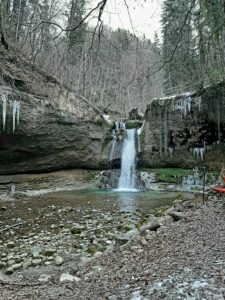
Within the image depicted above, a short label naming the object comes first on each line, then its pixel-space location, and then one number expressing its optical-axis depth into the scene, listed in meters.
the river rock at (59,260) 4.86
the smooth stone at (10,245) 5.74
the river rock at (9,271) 4.62
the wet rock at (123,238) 5.30
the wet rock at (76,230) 6.56
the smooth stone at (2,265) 4.84
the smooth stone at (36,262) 4.89
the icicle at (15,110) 12.04
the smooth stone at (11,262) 4.91
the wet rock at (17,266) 4.75
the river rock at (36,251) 5.24
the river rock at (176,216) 6.25
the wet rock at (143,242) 4.72
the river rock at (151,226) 5.76
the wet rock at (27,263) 4.84
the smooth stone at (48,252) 5.31
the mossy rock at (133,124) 17.64
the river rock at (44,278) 4.03
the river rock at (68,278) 3.69
